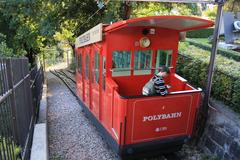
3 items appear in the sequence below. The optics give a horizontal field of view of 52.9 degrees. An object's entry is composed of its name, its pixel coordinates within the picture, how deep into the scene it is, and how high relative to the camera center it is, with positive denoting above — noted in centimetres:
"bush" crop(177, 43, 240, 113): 561 -75
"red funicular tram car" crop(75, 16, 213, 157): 507 -105
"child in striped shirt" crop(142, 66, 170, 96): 518 -91
